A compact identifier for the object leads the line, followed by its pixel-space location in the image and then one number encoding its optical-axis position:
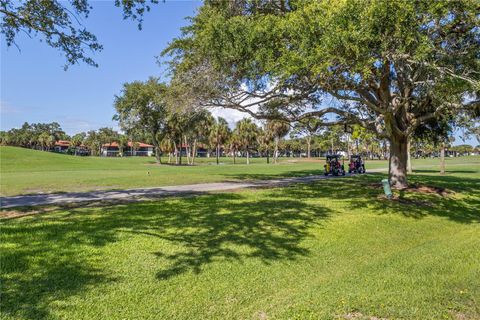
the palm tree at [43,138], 115.06
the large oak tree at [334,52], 8.89
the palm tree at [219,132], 70.56
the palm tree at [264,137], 73.56
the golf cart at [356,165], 34.56
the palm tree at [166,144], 73.51
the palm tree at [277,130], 66.72
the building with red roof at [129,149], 134.88
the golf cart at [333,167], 29.86
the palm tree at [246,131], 78.12
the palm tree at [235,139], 77.78
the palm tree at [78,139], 127.94
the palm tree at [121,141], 117.60
